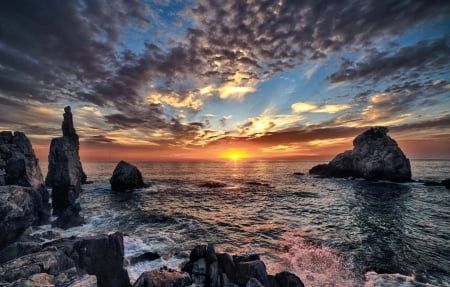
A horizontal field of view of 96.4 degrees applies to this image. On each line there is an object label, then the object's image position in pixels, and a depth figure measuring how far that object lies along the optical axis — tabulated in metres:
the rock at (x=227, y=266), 14.08
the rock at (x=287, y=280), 13.47
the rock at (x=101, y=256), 14.07
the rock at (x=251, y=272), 13.66
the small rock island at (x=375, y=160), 69.62
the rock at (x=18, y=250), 14.20
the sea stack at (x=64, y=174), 36.56
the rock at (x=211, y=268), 13.06
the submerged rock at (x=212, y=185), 69.71
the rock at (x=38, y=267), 10.34
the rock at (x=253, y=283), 12.47
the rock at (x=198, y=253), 15.02
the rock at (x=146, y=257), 18.08
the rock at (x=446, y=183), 56.89
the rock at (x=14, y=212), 17.09
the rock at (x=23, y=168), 26.66
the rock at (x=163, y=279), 10.56
